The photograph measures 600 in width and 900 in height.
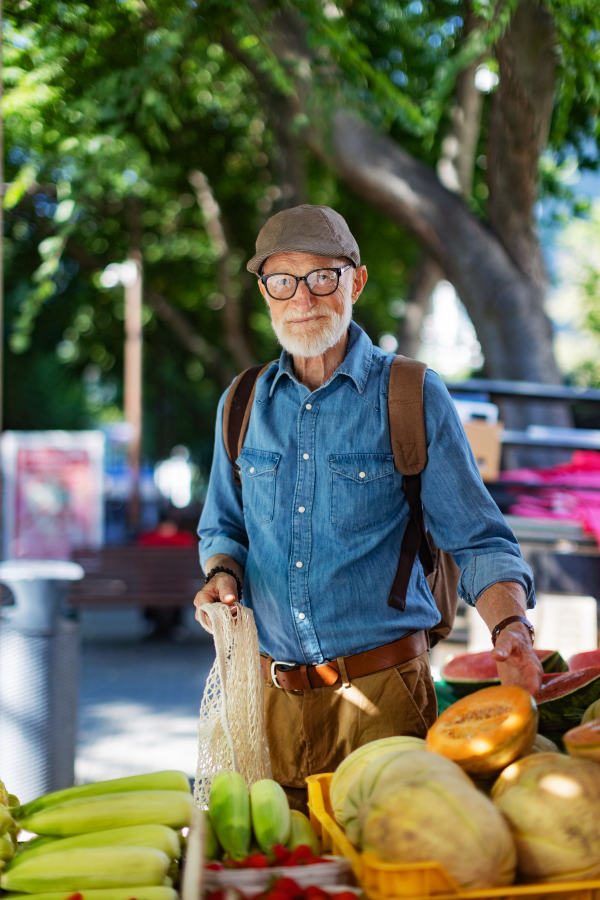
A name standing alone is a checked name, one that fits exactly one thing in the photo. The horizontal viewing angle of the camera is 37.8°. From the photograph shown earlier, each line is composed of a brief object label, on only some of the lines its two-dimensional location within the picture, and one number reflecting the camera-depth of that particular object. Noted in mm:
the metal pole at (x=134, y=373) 13891
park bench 9961
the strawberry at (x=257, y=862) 1511
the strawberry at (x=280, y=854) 1543
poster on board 11250
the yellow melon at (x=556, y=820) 1416
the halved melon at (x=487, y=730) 1580
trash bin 4746
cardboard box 4914
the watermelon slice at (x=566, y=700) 2068
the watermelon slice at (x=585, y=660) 2533
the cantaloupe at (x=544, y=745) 1740
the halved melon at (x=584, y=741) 1577
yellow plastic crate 1356
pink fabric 4707
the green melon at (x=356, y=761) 1691
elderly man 2244
